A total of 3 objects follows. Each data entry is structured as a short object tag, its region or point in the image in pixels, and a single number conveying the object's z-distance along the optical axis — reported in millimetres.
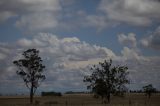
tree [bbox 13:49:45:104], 79256
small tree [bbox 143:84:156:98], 124750
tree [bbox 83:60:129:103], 63625
